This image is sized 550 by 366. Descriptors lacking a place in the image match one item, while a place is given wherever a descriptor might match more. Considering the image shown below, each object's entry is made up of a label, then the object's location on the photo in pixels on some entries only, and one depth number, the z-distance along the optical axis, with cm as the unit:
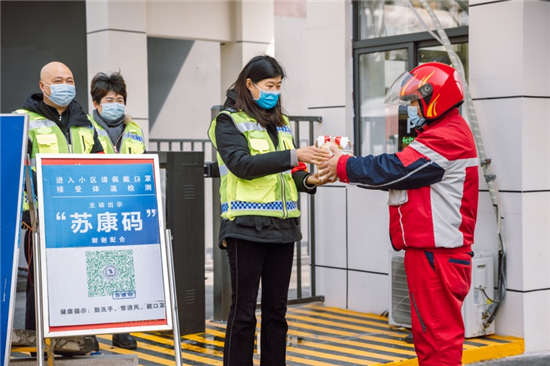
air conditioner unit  688
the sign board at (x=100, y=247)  480
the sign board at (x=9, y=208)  457
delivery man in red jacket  483
